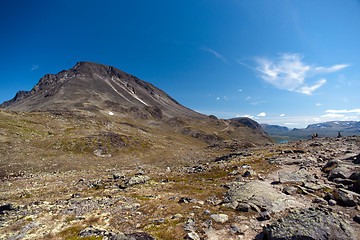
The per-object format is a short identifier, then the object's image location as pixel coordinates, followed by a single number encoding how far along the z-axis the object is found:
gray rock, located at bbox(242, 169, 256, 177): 24.24
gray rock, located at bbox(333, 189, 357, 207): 11.98
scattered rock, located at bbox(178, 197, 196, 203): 16.65
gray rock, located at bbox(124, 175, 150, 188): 25.66
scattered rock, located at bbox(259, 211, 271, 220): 11.58
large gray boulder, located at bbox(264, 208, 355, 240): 8.34
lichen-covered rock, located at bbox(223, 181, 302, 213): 13.30
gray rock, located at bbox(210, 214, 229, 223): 11.73
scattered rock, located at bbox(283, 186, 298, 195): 15.91
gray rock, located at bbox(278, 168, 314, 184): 19.09
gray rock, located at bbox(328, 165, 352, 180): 18.24
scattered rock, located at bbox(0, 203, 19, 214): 15.65
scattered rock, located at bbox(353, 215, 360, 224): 10.03
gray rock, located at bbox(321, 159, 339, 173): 21.70
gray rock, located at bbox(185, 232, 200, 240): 9.72
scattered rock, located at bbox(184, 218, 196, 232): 10.86
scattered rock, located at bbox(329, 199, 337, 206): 12.44
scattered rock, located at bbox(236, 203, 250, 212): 12.92
